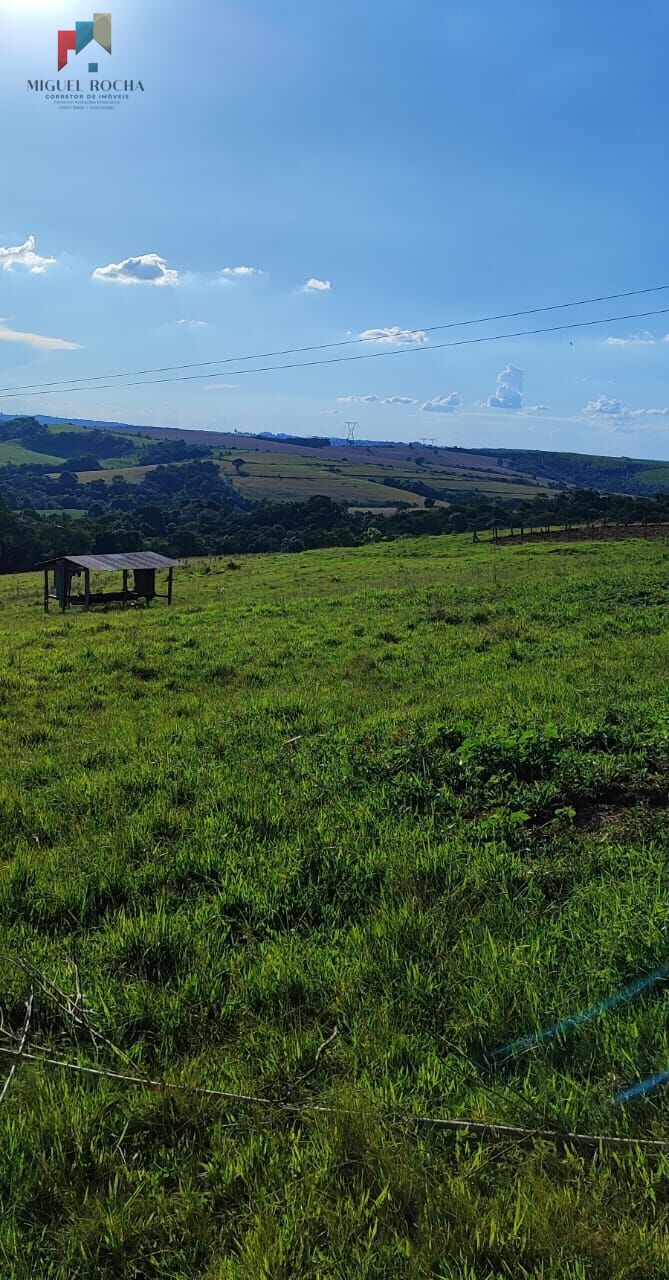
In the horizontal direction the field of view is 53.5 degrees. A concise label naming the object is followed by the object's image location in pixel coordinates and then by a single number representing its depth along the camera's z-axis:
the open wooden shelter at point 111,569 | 28.75
